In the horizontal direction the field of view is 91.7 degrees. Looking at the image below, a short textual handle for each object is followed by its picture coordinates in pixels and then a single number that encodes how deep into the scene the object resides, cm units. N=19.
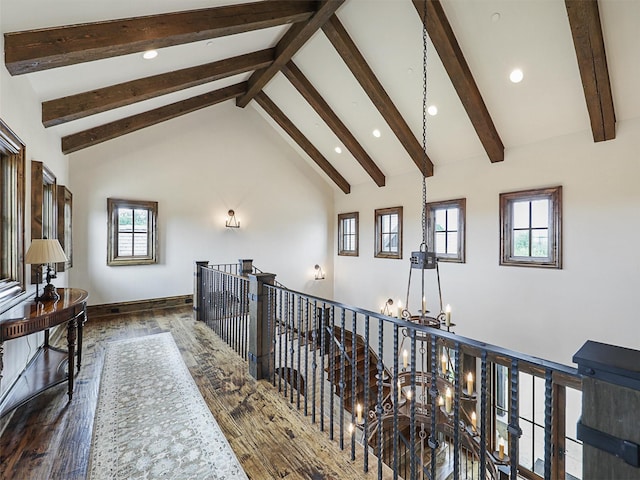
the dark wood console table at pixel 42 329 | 218
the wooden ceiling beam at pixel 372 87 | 445
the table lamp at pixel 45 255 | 262
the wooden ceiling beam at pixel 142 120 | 485
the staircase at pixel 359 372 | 577
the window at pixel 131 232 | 573
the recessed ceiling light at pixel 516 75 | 395
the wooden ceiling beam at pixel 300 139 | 690
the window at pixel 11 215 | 265
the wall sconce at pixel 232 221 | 701
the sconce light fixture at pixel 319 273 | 845
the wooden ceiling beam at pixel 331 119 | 565
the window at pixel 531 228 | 452
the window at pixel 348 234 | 823
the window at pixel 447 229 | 576
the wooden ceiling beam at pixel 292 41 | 404
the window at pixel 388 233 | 698
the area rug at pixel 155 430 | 196
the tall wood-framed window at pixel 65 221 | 443
